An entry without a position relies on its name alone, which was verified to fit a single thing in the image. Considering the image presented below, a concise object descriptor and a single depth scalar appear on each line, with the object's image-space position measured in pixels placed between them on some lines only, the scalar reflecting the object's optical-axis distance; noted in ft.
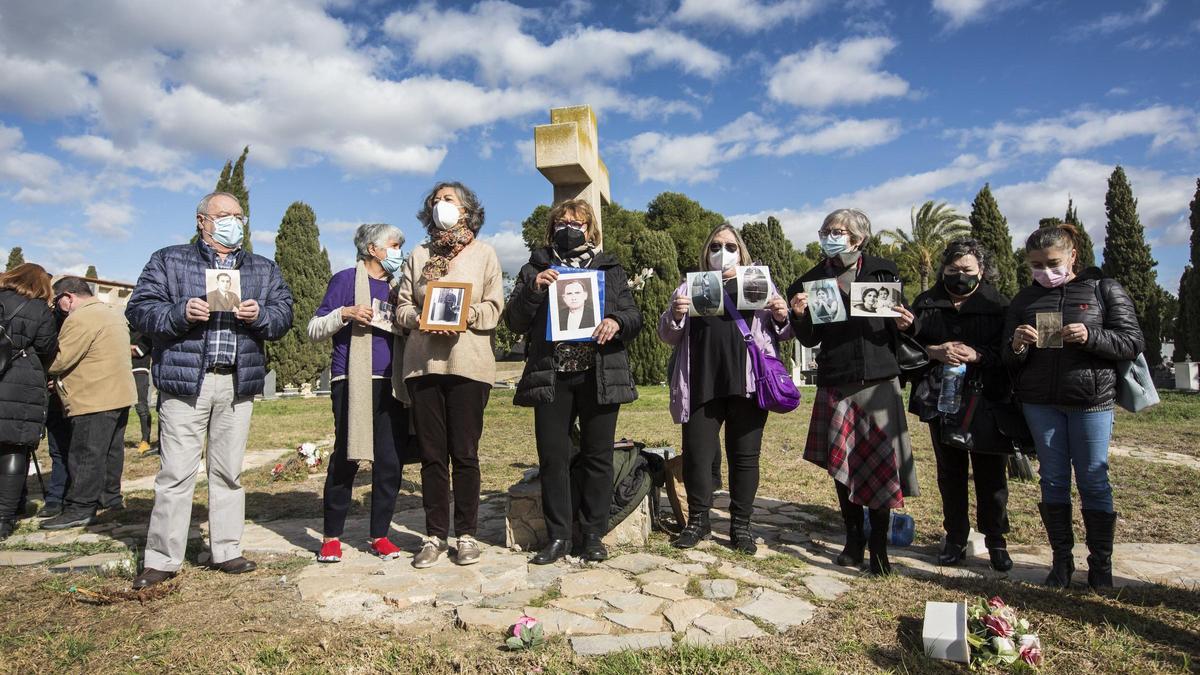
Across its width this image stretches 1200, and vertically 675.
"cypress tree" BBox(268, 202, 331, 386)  88.74
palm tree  133.49
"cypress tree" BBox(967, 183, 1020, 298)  104.12
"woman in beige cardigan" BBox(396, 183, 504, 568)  13.75
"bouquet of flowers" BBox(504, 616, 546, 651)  9.48
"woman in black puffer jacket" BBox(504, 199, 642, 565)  13.62
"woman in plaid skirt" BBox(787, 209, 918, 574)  12.94
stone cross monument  17.28
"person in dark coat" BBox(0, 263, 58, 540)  16.90
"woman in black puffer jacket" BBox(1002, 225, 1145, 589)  11.86
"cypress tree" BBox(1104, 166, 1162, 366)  89.30
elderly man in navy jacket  12.87
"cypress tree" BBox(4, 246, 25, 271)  120.95
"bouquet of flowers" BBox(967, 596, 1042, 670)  8.85
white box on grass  9.00
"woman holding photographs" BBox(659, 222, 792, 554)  14.26
